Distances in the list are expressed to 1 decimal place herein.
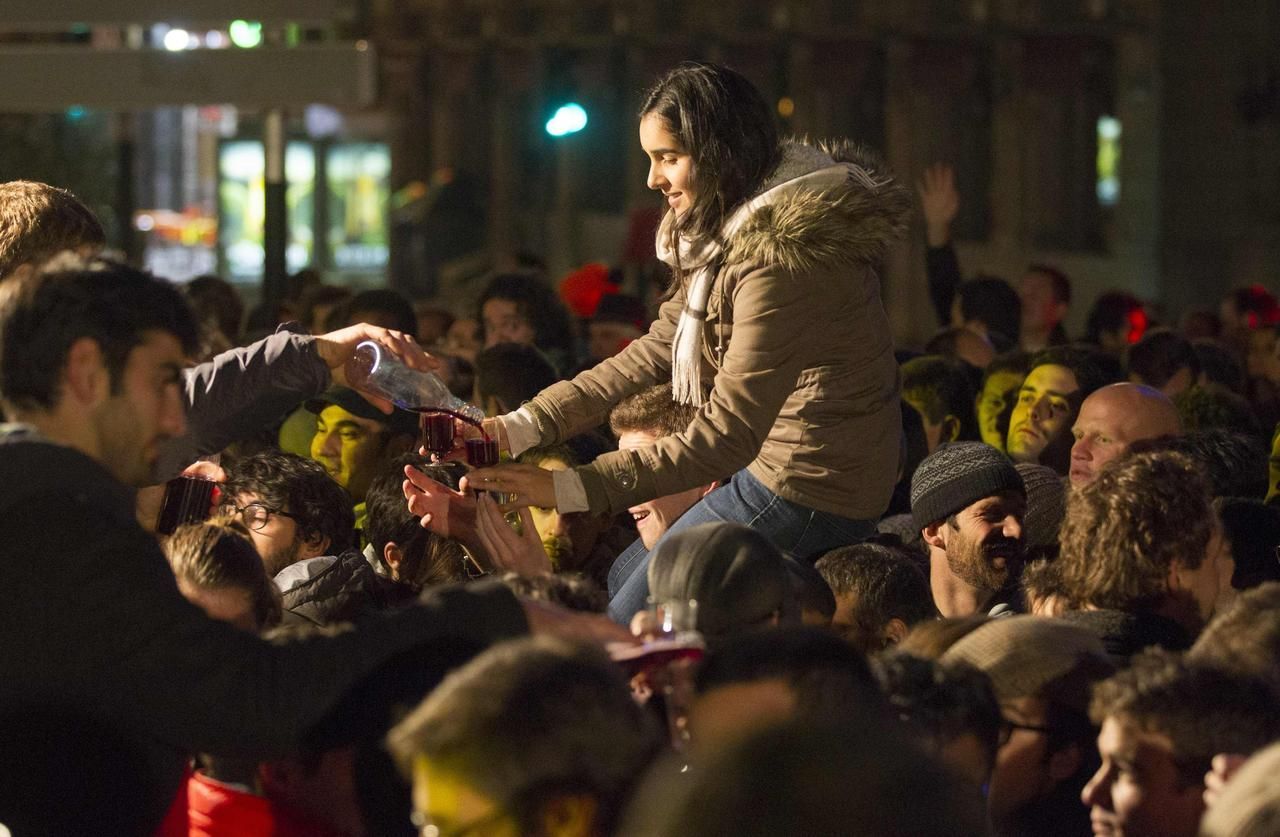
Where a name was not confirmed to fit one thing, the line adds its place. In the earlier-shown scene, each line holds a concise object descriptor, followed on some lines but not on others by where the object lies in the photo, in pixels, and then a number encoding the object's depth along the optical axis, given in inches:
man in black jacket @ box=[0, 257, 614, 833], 208.8
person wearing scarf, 312.8
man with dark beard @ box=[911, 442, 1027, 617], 372.4
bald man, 416.1
